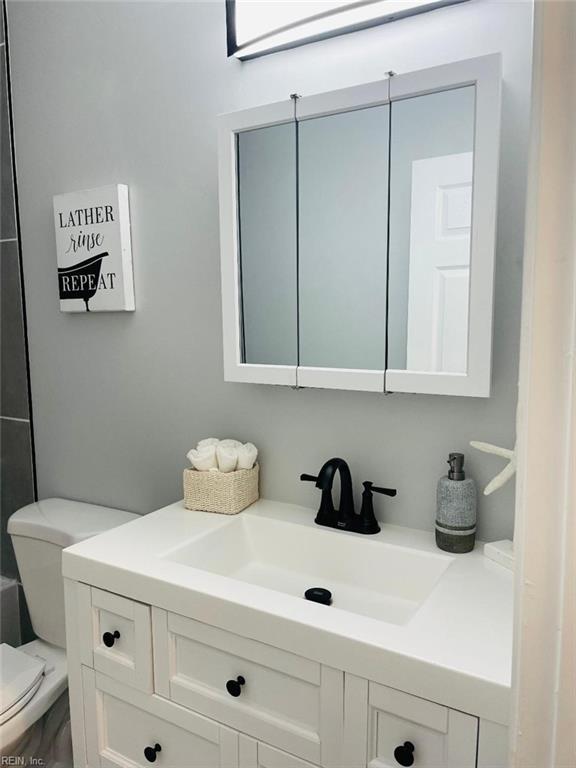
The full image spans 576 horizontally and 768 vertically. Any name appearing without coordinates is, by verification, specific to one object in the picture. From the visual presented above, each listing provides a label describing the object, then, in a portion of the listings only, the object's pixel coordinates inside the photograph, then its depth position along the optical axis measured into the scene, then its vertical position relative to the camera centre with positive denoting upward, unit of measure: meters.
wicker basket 1.41 -0.43
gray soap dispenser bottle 1.18 -0.40
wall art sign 1.64 +0.19
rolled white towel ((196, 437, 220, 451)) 1.48 -0.33
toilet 1.43 -0.90
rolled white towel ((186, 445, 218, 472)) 1.45 -0.36
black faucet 1.29 -0.43
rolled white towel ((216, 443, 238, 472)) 1.44 -0.36
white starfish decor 1.05 -0.27
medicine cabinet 1.12 +0.17
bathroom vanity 0.84 -0.57
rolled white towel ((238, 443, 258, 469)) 1.45 -0.35
